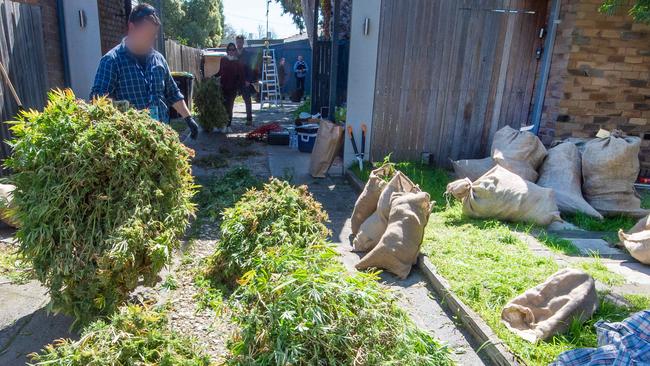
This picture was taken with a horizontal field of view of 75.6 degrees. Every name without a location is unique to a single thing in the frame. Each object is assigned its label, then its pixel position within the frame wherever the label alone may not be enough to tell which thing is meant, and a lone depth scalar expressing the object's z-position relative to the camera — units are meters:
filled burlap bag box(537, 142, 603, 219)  4.80
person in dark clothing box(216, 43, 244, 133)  10.26
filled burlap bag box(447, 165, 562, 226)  4.38
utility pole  33.86
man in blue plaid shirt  3.42
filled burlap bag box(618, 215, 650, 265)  3.63
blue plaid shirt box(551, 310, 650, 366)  1.95
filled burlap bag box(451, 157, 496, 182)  5.59
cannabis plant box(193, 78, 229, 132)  9.53
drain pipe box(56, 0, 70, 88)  5.95
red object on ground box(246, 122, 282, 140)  9.45
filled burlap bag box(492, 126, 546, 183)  5.12
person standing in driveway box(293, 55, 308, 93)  19.39
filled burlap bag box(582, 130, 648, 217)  4.81
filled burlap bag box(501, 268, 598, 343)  2.60
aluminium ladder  17.84
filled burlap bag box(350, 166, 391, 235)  4.17
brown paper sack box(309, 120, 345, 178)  6.36
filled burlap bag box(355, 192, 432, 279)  3.54
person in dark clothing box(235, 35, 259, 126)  10.88
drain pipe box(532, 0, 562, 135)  6.04
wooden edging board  2.50
